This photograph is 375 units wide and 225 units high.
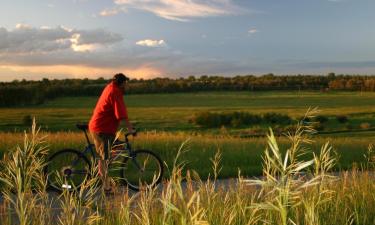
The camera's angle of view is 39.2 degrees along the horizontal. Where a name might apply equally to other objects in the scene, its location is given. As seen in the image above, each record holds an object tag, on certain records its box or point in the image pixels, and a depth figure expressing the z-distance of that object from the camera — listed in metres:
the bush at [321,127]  51.87
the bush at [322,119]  61.36
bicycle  9.52
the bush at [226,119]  62.44
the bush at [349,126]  54.51
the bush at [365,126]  53.72
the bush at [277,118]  62.31
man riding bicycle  8.80
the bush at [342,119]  62.43
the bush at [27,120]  59.91
